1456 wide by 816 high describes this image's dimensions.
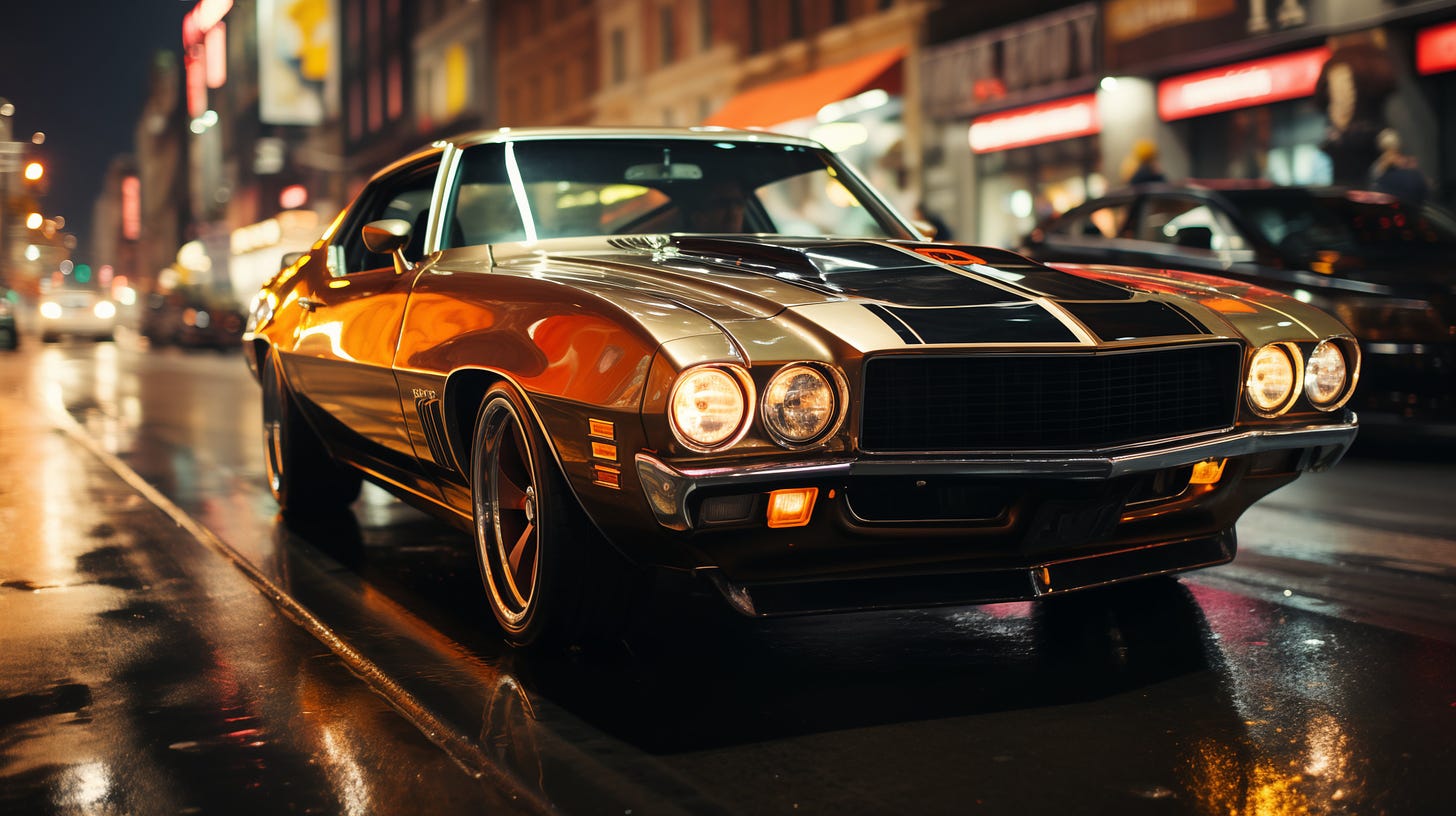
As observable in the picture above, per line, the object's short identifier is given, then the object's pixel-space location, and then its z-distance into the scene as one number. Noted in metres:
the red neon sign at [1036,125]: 21.28
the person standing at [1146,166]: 13.12
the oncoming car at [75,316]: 42.69
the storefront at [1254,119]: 17.47
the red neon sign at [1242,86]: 17.41
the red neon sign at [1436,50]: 15.76
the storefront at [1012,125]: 21.03
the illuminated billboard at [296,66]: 83.62
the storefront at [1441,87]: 15.84
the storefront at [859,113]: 24.64
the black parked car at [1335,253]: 8.48
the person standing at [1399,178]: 11.91
